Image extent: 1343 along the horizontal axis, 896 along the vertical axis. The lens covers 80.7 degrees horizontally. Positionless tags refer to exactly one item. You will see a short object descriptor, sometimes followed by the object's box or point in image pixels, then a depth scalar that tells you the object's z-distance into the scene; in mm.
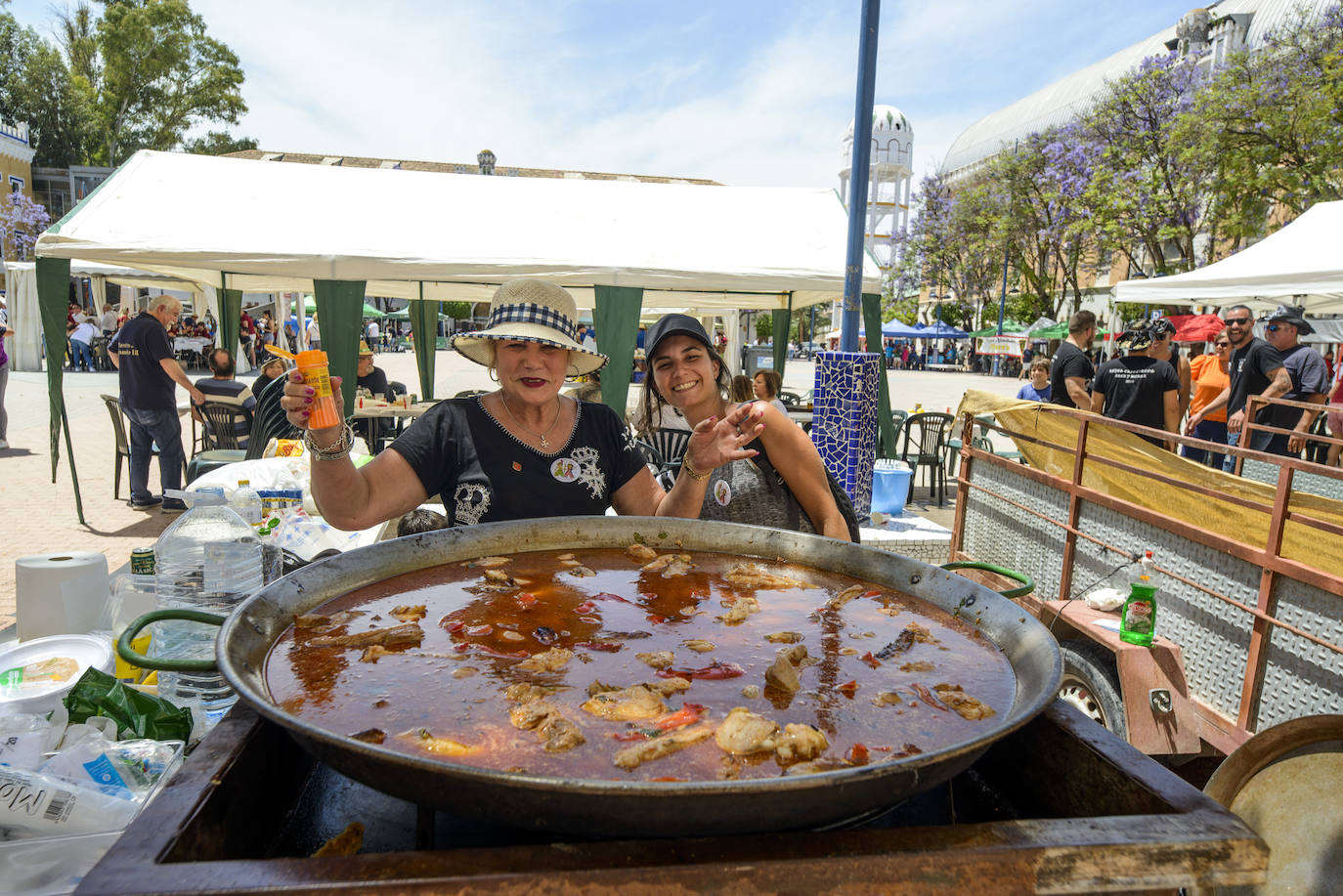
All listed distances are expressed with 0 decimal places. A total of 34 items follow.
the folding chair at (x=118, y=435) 8180
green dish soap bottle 3580
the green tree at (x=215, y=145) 38469
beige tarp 3225
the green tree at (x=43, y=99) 41062
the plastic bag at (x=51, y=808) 1346
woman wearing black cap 2914
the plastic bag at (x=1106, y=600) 4039
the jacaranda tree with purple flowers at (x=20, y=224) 37719
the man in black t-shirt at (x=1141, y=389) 7418
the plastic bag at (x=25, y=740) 1565
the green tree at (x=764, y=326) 57469
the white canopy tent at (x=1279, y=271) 7566
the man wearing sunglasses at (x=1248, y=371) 8203
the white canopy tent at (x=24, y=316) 21000
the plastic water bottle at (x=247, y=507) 3518
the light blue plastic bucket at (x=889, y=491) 7652
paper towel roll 2451
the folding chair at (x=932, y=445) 9867
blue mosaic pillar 7016
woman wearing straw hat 2523
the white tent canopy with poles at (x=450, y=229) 8227
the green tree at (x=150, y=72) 36094
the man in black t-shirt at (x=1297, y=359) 8297
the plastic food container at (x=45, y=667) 1881
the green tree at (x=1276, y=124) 17859
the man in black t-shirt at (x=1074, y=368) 8117
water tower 80500
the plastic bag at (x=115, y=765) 1534
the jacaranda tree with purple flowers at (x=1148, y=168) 24625
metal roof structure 38719
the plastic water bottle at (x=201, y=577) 2133
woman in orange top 9977
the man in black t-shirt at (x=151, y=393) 7738
